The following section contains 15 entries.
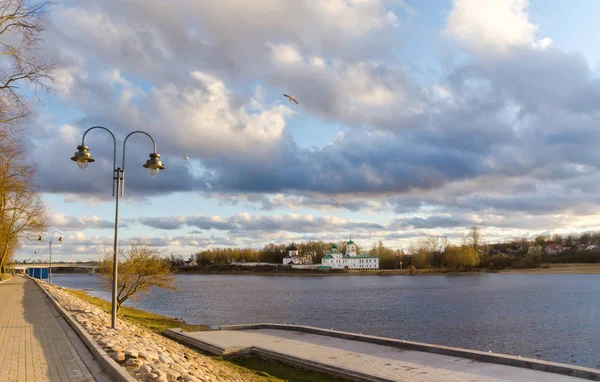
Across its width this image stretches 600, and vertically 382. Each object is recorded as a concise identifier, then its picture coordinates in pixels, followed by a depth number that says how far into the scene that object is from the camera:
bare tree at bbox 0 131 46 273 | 33.22
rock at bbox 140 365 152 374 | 10.71
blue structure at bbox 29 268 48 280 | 102.81
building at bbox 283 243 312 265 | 191.12
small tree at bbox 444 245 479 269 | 138.38
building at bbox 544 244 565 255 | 162.95
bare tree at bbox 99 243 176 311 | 33.47
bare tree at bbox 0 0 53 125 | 13.47
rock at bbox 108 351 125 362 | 11.72
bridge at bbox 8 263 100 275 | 131.31
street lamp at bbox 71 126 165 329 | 15.72
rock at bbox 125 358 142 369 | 11.26
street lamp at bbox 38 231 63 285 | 47.53
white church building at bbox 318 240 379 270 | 181.38
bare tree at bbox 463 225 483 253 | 148.62
